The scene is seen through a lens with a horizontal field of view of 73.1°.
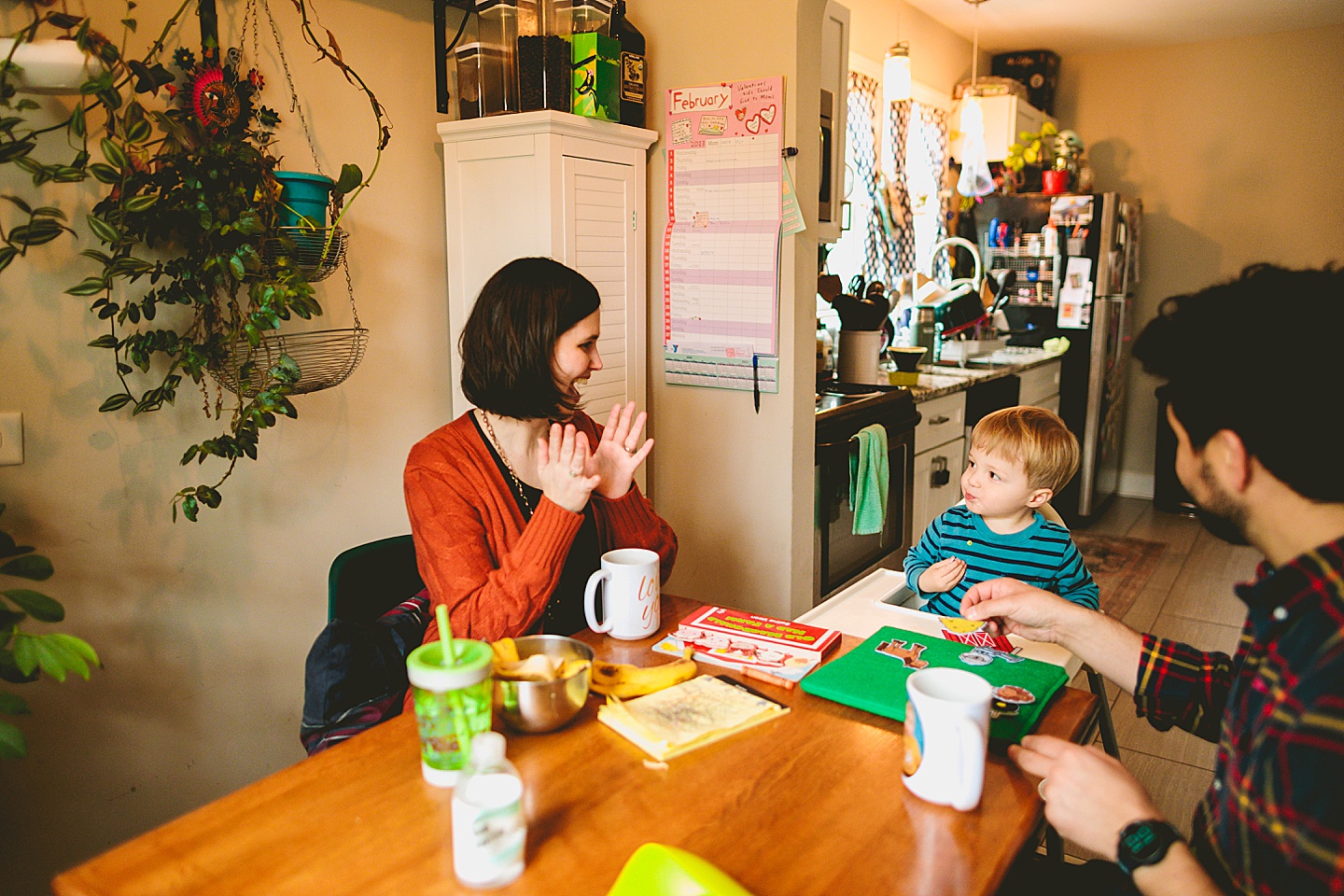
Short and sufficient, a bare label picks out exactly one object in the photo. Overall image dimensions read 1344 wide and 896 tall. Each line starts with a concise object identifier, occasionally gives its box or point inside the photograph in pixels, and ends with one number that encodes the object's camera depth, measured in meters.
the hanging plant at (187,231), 1.53
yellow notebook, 1.07
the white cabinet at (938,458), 3.60
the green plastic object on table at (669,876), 0.78
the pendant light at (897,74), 3.43
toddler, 1.78
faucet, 4.76
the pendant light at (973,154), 4.21
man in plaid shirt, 0.76
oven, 2.89
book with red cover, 1.35
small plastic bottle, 0.83
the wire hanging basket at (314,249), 1.83
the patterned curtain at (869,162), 4.29
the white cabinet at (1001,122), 4.98
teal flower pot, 1.85
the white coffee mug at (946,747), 0.94
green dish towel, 3.03
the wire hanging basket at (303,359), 1.82
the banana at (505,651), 1.14
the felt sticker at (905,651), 1.26
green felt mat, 1.12
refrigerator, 4.88
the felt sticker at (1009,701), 1.12
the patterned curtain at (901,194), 4.66
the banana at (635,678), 1.20
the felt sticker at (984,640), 1.36
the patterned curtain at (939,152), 5.01
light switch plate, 1.63
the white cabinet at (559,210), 2.25
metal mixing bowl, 1.07
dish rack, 4.99
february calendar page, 2.45
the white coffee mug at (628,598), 1.35
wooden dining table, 0.85
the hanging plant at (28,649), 1.17
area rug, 3.96
